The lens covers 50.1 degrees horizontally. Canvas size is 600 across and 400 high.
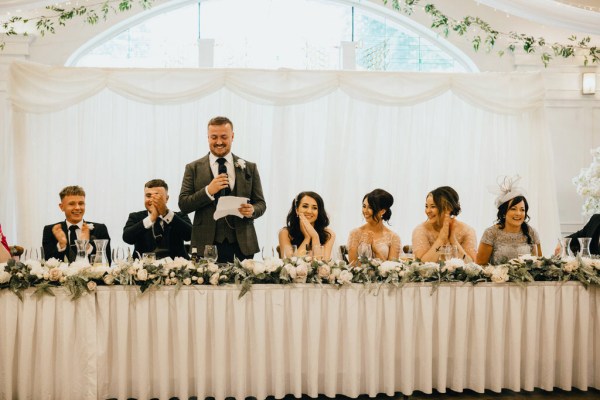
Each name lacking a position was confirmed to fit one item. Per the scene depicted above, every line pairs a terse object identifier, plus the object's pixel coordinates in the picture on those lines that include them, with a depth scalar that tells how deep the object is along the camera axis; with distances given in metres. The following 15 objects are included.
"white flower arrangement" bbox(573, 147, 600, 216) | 6.54
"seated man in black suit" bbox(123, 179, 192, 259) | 4.78
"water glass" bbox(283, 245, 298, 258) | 3.73
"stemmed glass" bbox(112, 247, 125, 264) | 3.54
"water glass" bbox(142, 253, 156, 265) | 3.51
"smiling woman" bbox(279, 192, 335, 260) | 4.66
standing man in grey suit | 4.34
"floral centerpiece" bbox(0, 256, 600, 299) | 3.40
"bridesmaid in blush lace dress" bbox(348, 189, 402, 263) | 4.77
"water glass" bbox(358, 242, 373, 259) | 3.70
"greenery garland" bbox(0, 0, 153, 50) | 7.04
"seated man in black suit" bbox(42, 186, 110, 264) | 4.54
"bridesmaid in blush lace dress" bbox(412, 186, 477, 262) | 4.75
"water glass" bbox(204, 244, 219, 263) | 3.57
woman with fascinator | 4.55
